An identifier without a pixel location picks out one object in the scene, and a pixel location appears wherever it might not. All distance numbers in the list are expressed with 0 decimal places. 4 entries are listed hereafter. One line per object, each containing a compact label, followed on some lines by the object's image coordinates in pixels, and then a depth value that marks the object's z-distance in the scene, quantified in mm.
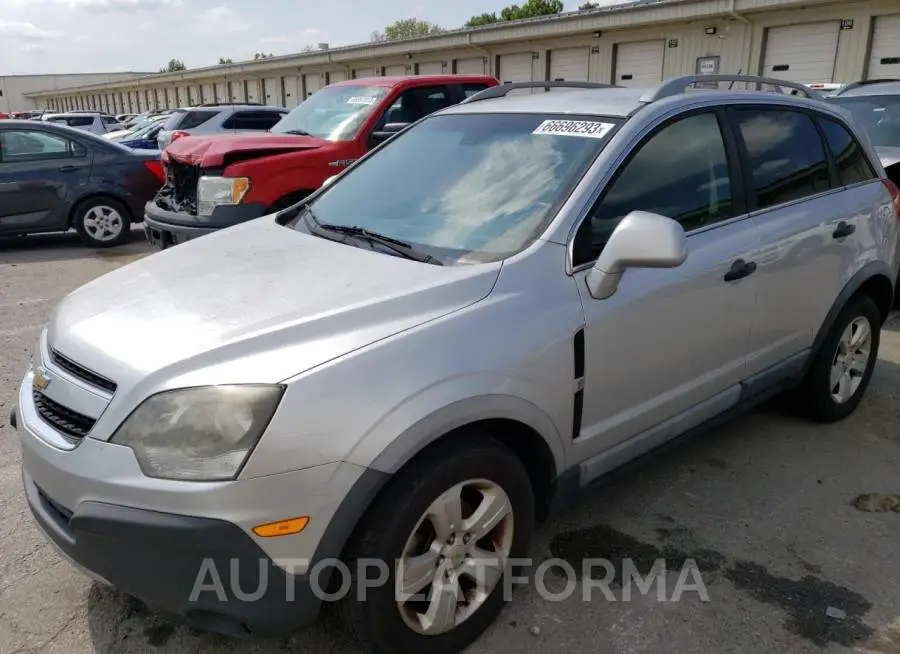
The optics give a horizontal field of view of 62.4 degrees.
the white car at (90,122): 23062
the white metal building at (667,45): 15664
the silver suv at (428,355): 1953
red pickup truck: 6246
